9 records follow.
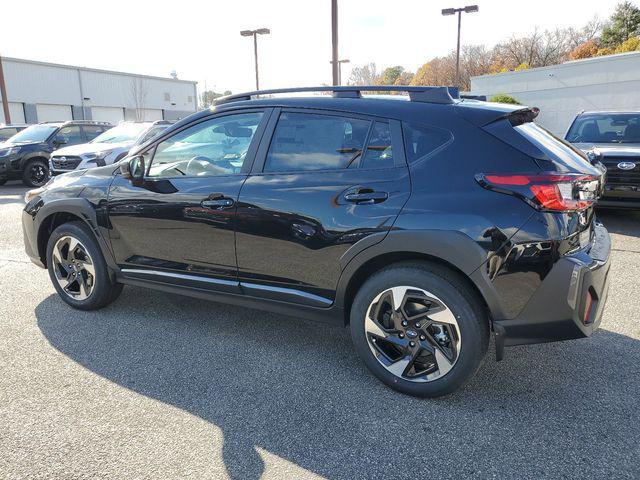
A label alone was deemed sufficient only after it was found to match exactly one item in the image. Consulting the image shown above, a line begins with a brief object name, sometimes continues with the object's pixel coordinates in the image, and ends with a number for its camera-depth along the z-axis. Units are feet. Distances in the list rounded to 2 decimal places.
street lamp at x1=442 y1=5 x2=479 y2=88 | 106.73
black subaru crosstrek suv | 8.41
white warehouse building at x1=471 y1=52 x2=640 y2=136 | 67.51
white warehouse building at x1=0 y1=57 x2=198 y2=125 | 120.67
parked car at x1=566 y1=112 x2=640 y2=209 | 22.39
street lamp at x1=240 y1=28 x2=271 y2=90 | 92.18
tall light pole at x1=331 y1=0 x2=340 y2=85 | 51.19
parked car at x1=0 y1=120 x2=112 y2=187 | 42.01
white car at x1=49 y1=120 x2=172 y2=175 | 36.09
